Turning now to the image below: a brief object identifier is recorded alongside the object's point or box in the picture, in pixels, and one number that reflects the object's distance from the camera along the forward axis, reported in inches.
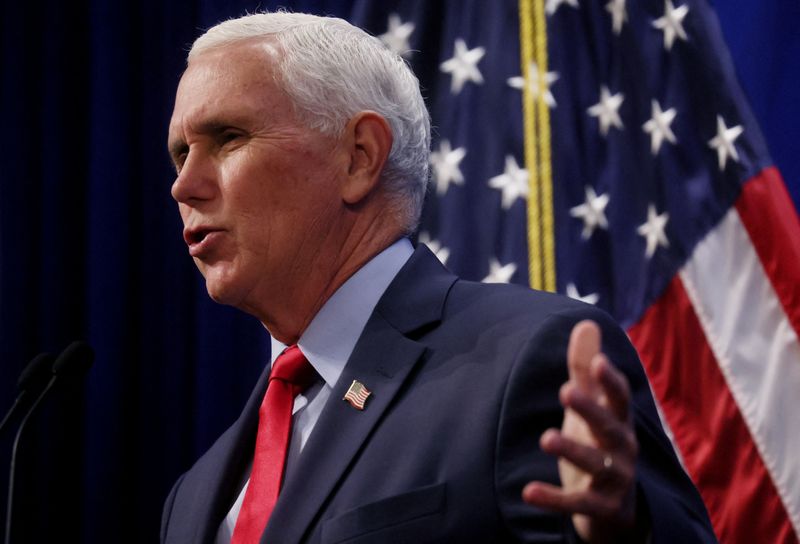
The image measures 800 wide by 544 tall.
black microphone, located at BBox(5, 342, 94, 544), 123.7
